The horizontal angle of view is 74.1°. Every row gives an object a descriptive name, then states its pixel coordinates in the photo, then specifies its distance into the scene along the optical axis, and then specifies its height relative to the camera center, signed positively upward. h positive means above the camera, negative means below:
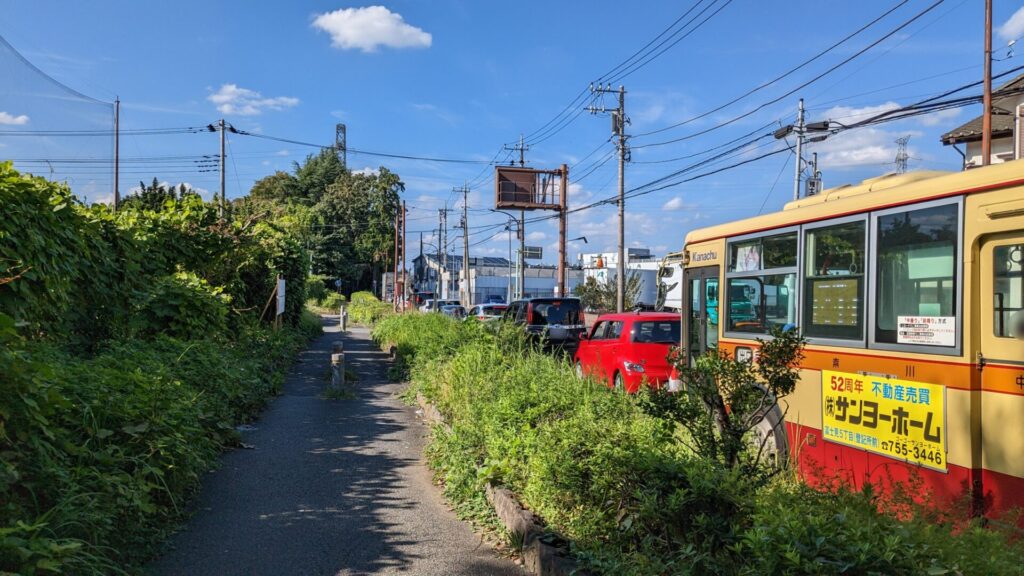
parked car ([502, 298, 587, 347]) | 17.22 -0.33
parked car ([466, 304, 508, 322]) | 28.97 -0.22
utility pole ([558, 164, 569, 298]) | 28.88 +3.78
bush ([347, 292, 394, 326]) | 36.28 -0.35
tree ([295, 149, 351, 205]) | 73.31 +14.00
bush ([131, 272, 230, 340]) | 8.87 -0.12
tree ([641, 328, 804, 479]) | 4.34 -0.58
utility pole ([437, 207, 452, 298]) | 70.99 +5.70
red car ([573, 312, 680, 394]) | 11.06 -0.68
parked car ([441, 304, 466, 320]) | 34.19 -0.29
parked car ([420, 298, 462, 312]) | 42.99 +0.03
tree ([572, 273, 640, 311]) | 42.90 +0.90
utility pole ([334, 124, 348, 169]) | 107.71 +27.80
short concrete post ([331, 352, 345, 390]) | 12.73 -1.30
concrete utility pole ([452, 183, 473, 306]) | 51.59 +3.63
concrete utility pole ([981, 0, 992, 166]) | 14.62 +4.64
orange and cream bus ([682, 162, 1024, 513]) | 4.47 -0.13
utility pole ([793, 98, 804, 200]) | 28.04 +6.65
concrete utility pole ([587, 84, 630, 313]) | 28.83 +6.61
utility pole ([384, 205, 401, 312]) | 43.83 +1.37
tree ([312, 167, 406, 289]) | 67.25 +7.96
